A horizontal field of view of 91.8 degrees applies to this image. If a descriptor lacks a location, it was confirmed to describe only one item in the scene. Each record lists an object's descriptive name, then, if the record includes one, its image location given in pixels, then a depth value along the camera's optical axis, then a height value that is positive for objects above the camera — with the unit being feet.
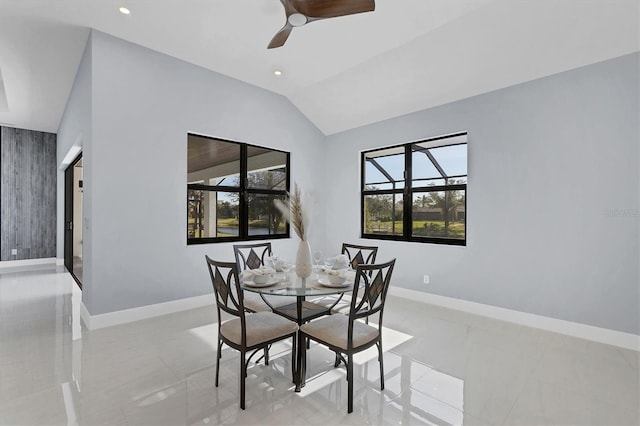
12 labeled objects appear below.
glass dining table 7.22 -1.84
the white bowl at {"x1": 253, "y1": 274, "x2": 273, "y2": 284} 7.60 -1.65
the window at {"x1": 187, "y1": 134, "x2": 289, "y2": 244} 14.06 +1.07
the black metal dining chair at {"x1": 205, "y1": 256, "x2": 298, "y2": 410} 6.64 -2.70
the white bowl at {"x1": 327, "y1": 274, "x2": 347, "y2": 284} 7.68 -1.66
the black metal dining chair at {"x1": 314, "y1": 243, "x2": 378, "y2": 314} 9.99 -3.08
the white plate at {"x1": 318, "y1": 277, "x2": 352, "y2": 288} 7.57 -1.76
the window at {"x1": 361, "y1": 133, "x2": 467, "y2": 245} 13.93 +1.04
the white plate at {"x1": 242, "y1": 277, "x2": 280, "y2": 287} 7.56 -1.77
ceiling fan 7.20 +4.89
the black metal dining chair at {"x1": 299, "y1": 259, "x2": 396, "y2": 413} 6.70 -2.74
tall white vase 8.68 -1.38
